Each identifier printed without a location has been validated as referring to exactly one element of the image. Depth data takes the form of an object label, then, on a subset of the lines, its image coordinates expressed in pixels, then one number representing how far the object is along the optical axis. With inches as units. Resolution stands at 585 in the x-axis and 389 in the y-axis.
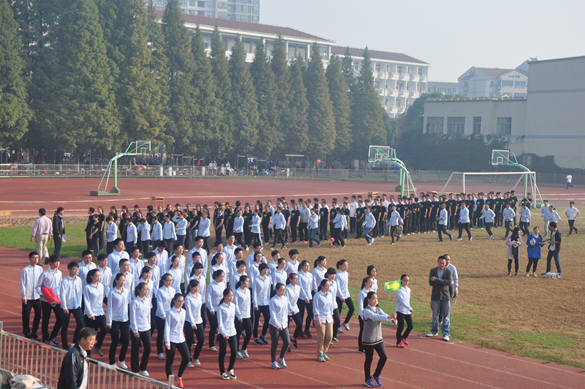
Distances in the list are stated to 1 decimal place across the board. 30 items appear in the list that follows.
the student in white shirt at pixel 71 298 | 381.1
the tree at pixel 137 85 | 1987.0
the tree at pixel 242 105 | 2346.2
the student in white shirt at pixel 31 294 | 408.2
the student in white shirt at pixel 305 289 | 431.8
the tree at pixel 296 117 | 2524.6
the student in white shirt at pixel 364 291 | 382.0
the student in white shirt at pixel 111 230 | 694.5
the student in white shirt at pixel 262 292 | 407.2
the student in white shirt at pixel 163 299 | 362.0
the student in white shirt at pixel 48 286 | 398.0
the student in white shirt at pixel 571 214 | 984.3
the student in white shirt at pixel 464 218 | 915.4
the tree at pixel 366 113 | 2768.2
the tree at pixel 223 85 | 2292.2
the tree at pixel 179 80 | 2156.7
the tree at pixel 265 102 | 2434.8
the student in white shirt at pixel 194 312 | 355.9
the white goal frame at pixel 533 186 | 1408.7
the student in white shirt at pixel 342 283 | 433.1
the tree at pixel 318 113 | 2578.7
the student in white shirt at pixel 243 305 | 376.5
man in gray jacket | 441.1
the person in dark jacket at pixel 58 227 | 682.8
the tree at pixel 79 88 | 1846.7
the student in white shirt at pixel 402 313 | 419.2
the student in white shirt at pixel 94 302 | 370.0
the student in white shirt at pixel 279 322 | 370.3
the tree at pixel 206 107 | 2228.1
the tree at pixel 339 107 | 2684.5
